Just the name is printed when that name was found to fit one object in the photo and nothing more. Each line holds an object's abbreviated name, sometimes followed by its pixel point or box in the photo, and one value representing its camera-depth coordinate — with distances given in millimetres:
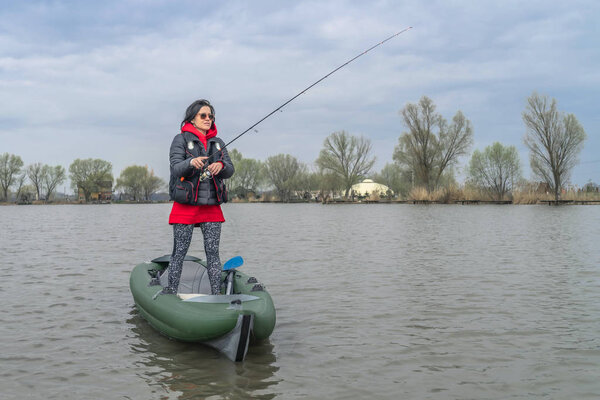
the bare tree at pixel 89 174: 103250
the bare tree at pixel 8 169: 95125
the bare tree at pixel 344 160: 76000
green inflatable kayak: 4250
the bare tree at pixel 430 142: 58562
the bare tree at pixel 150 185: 118375
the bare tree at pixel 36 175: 103250
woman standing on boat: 4777
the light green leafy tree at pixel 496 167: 57281
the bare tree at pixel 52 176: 104062
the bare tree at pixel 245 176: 109938
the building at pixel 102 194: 109250
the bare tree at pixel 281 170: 103688
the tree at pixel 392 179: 102062
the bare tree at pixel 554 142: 50438
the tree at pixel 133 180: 117438
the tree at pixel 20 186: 98944
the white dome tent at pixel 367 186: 113562
